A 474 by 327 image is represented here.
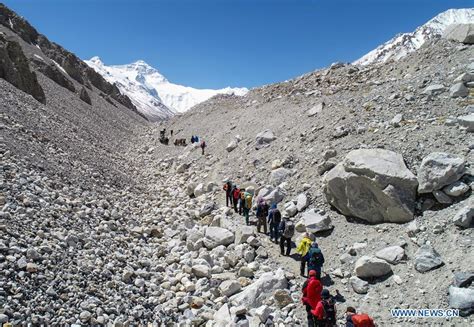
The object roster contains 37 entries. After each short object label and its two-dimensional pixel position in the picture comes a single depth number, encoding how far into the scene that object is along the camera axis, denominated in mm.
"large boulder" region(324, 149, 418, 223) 12344
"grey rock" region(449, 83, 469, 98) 16953
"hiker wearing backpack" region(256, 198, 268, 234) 15438
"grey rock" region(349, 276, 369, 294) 10391
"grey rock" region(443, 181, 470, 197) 11281
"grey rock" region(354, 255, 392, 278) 10516
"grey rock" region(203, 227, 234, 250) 14827
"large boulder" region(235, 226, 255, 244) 14648
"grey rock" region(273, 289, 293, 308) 10534
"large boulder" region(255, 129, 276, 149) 24625
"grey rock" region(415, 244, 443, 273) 9844
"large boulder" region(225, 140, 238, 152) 27969
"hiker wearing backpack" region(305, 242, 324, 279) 11039
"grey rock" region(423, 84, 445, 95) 18053
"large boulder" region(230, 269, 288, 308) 10828
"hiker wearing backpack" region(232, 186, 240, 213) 17852
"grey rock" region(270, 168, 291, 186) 18734
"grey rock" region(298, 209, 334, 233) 13828
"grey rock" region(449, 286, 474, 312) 8258
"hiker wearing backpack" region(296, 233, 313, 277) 11828
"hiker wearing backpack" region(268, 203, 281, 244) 14404
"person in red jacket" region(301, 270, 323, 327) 9289
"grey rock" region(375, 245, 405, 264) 10703
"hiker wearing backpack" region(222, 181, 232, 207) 18969
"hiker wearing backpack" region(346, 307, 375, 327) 7758
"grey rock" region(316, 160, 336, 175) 16484
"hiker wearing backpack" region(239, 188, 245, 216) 17062
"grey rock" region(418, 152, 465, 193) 11602
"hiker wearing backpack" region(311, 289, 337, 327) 8672
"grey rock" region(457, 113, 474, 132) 13625
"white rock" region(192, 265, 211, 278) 12578
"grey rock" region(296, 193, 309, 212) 15625
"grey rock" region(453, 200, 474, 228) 10219
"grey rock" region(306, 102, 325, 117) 24938
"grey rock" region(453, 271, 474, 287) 8797
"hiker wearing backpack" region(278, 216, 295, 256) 13305
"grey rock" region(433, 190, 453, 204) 11555
